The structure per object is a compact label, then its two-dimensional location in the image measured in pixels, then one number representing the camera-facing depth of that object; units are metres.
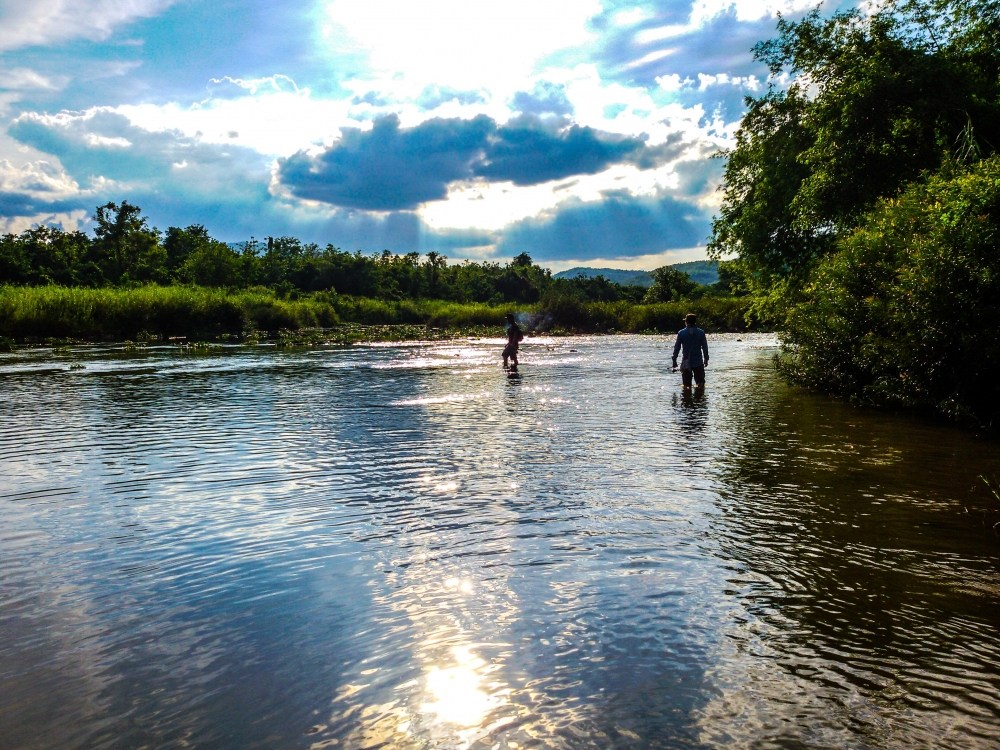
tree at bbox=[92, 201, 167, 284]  92.12
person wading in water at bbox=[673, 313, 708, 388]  21.67
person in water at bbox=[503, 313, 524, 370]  30.42
